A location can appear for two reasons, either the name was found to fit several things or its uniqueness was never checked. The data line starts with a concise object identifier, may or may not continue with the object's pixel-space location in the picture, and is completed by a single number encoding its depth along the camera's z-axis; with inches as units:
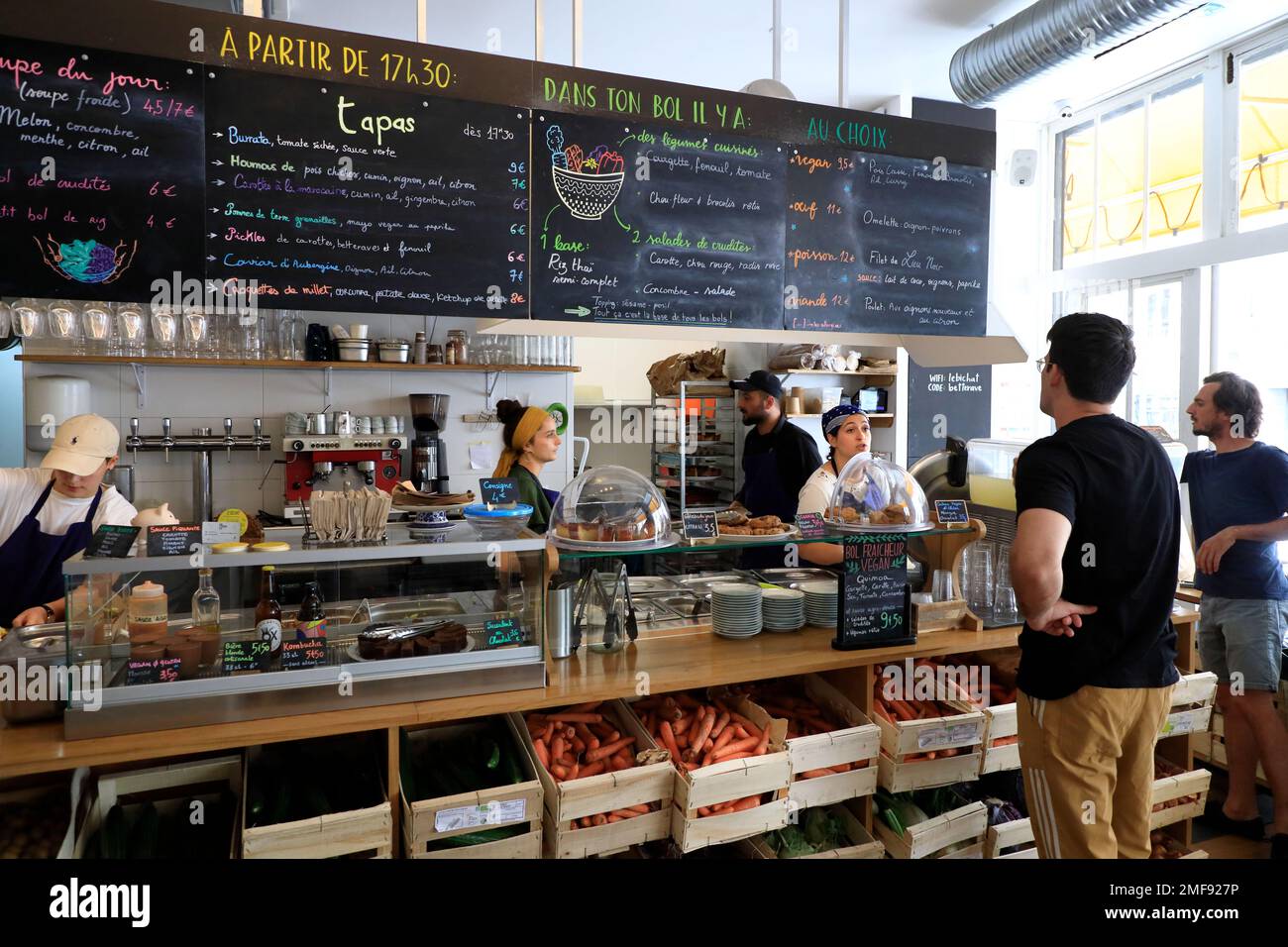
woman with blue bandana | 143.3
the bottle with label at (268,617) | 83.6
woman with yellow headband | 168.4
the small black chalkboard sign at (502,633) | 89.4
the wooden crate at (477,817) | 80.6
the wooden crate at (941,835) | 102.1
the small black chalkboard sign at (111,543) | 75.0
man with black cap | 179.8
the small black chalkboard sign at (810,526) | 101.4
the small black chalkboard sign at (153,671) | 77.4
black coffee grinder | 227.6
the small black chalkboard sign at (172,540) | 76.5
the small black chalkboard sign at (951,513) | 110.2
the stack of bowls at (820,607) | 115.0
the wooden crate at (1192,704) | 118.3
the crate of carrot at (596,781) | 85.0
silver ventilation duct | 167.5
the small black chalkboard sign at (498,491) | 96.0
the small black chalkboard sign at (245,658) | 81.0
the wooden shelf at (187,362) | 197.0
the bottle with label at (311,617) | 83.9
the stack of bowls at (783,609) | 111.8
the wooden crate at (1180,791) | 115.7
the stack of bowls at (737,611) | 108.3
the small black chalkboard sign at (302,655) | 82.4
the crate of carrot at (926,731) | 102.0
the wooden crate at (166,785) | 82.2
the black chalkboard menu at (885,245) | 126.1
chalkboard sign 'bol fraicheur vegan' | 105.1
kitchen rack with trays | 299.4
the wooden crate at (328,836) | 75.7
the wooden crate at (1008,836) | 109.3
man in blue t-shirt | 145.3
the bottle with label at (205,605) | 85.0
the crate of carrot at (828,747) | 97.5
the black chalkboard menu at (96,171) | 88.4
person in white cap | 111.3
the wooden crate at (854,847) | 99.3
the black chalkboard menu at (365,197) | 97.2
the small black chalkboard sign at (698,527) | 99.1
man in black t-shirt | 85.0
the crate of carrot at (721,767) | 88.9
